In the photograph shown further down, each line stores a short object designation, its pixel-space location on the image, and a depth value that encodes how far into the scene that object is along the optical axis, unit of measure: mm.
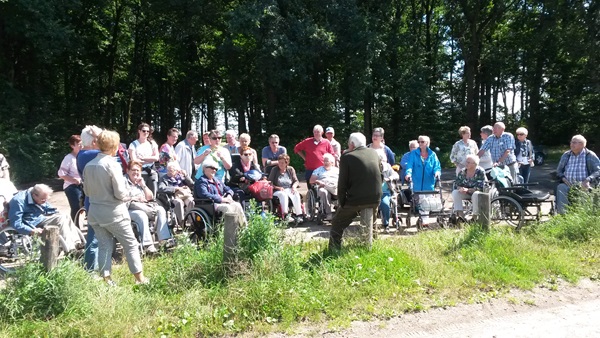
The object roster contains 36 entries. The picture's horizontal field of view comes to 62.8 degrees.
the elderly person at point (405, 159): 9417
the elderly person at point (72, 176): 7746
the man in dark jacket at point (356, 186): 6020
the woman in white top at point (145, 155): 9039
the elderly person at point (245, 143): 9688
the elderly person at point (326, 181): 9234
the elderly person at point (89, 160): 5773
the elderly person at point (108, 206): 5184
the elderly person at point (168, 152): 9367
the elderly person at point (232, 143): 10086
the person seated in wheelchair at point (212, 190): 7499
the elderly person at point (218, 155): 8859
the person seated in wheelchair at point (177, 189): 7902
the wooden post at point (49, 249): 4664
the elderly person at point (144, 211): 6730
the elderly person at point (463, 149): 9570
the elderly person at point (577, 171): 8258
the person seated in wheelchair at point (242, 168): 9266
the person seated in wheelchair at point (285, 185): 9062
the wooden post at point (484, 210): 6657
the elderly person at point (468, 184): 8258
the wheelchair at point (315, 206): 9305
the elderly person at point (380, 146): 9180
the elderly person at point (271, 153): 9891
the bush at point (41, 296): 4449
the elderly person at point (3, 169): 7367
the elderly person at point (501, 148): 9701
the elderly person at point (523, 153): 10523
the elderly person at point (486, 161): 9652
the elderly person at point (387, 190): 8406
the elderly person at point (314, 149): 9898
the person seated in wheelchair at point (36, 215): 6289
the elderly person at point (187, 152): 9656
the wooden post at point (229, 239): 5309
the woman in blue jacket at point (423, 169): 9062
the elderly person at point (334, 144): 10330
